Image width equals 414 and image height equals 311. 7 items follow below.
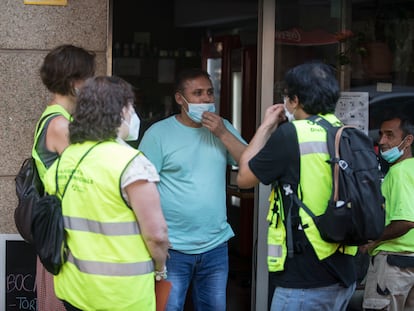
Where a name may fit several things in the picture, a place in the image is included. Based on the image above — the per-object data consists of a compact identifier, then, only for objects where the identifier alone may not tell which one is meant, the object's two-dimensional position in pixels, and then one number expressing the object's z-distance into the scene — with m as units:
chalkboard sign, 4.87
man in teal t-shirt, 4.36
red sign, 5.44
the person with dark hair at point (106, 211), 3.09
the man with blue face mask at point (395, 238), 4.52
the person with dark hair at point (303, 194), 3.39
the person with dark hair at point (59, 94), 3.60
